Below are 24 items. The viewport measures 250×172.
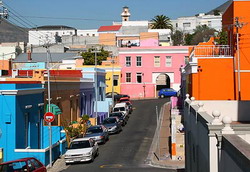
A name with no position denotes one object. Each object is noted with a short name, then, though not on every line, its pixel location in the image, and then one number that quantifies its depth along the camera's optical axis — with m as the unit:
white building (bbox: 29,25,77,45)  136.35
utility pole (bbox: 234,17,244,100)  30.06
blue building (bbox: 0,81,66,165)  25.59
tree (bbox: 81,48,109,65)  77.12
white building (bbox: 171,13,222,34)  129.62
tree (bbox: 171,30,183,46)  111.07
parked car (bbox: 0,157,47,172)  17.63
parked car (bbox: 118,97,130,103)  58.87
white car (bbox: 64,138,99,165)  27.34
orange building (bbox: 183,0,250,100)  30.89
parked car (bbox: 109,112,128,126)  44.09
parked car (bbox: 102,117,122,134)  39.41
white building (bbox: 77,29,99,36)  134.48
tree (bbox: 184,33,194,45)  107.09
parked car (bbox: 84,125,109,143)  33.88
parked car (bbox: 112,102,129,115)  48.83
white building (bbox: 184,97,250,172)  8.03
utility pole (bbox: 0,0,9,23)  32.38
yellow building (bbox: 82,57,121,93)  67.38
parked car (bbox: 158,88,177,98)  66.56
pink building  68.81
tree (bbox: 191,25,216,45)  101.15
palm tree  110.31
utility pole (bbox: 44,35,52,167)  26.98
